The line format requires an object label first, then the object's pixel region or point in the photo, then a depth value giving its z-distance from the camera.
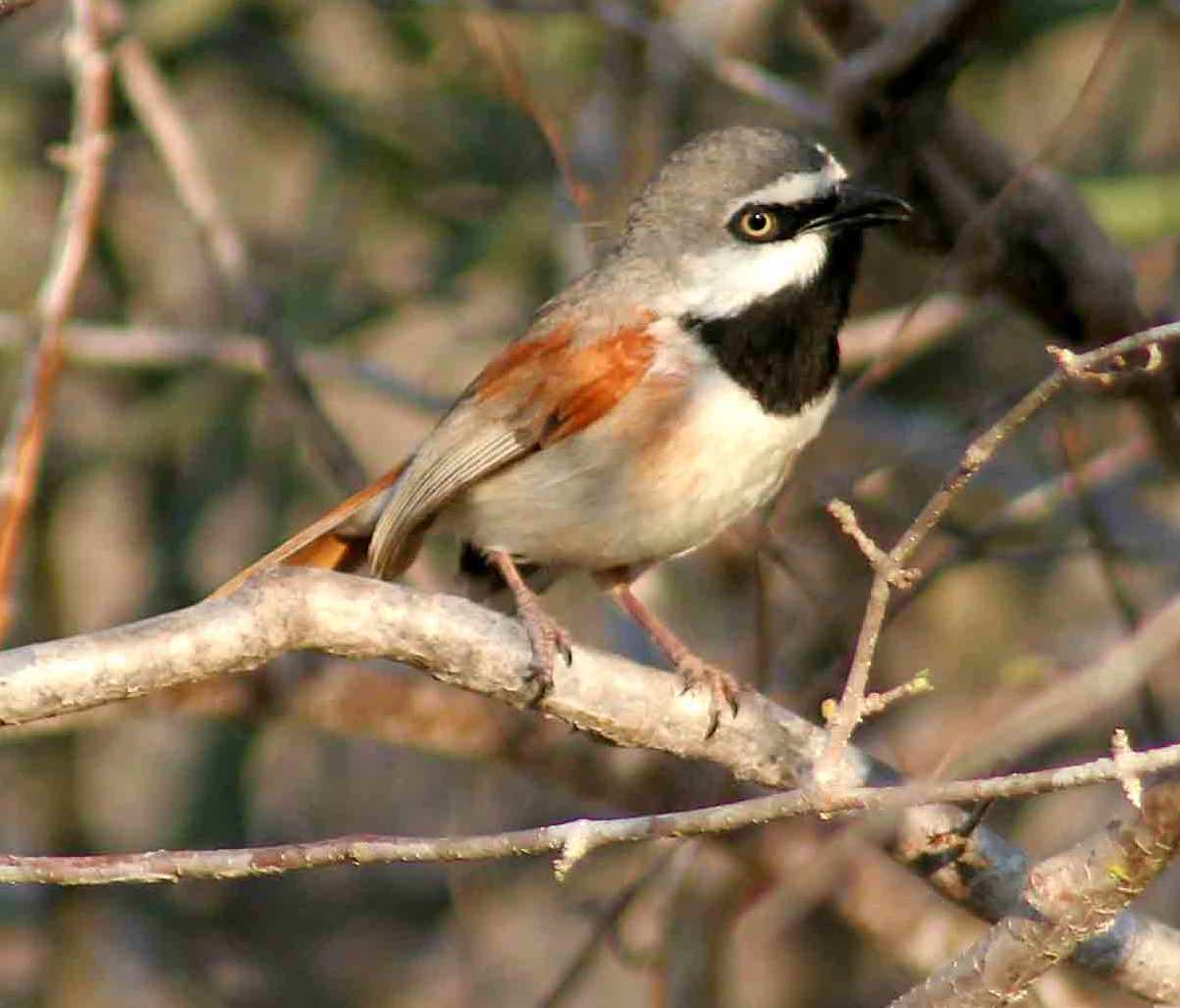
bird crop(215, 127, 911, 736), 8.98
